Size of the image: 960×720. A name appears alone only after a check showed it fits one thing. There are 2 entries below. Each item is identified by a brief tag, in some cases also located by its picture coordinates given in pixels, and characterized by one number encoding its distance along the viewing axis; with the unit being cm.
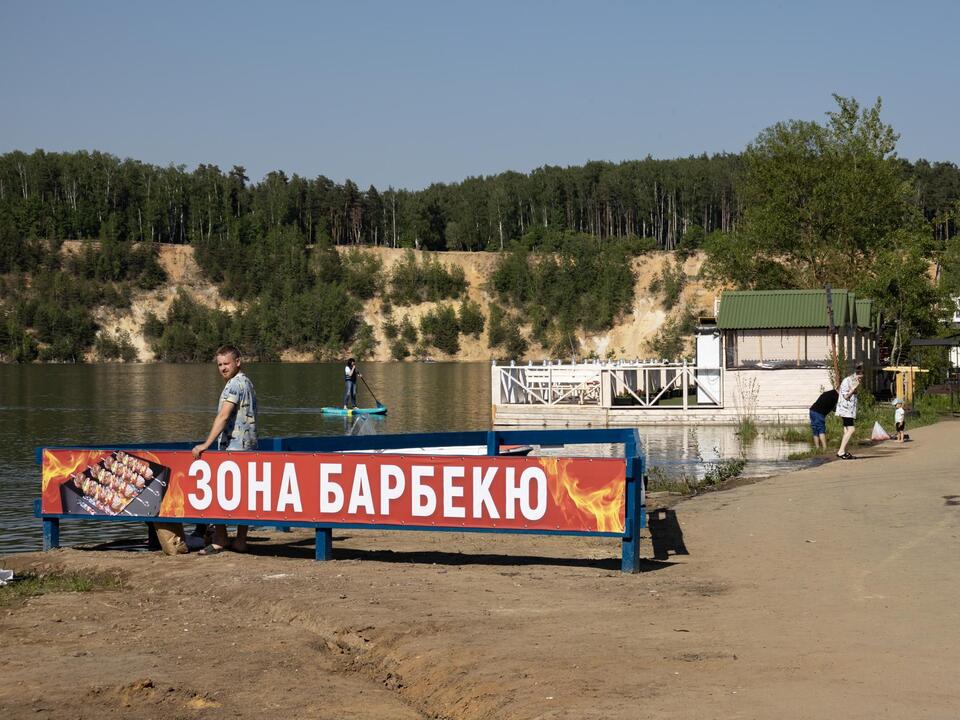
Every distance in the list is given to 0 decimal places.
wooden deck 4256
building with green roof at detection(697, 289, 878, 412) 4297
